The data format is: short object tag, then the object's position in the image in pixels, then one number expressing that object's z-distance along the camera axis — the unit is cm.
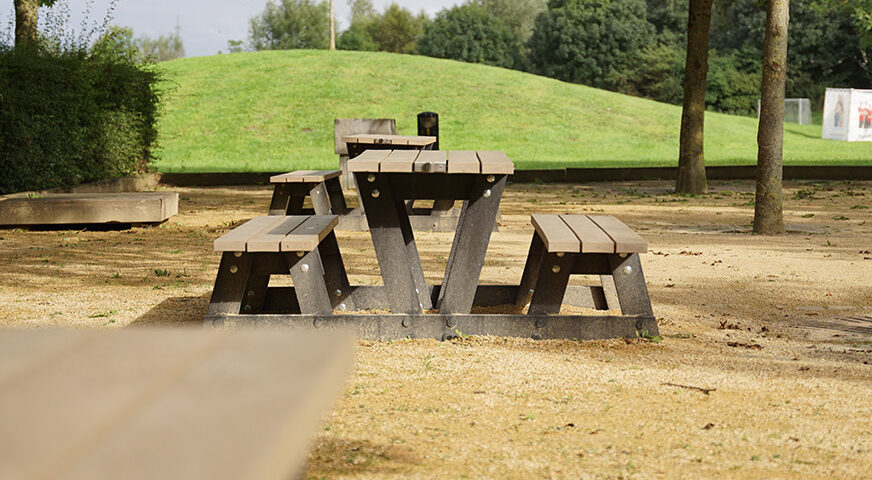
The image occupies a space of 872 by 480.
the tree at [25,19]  1599
